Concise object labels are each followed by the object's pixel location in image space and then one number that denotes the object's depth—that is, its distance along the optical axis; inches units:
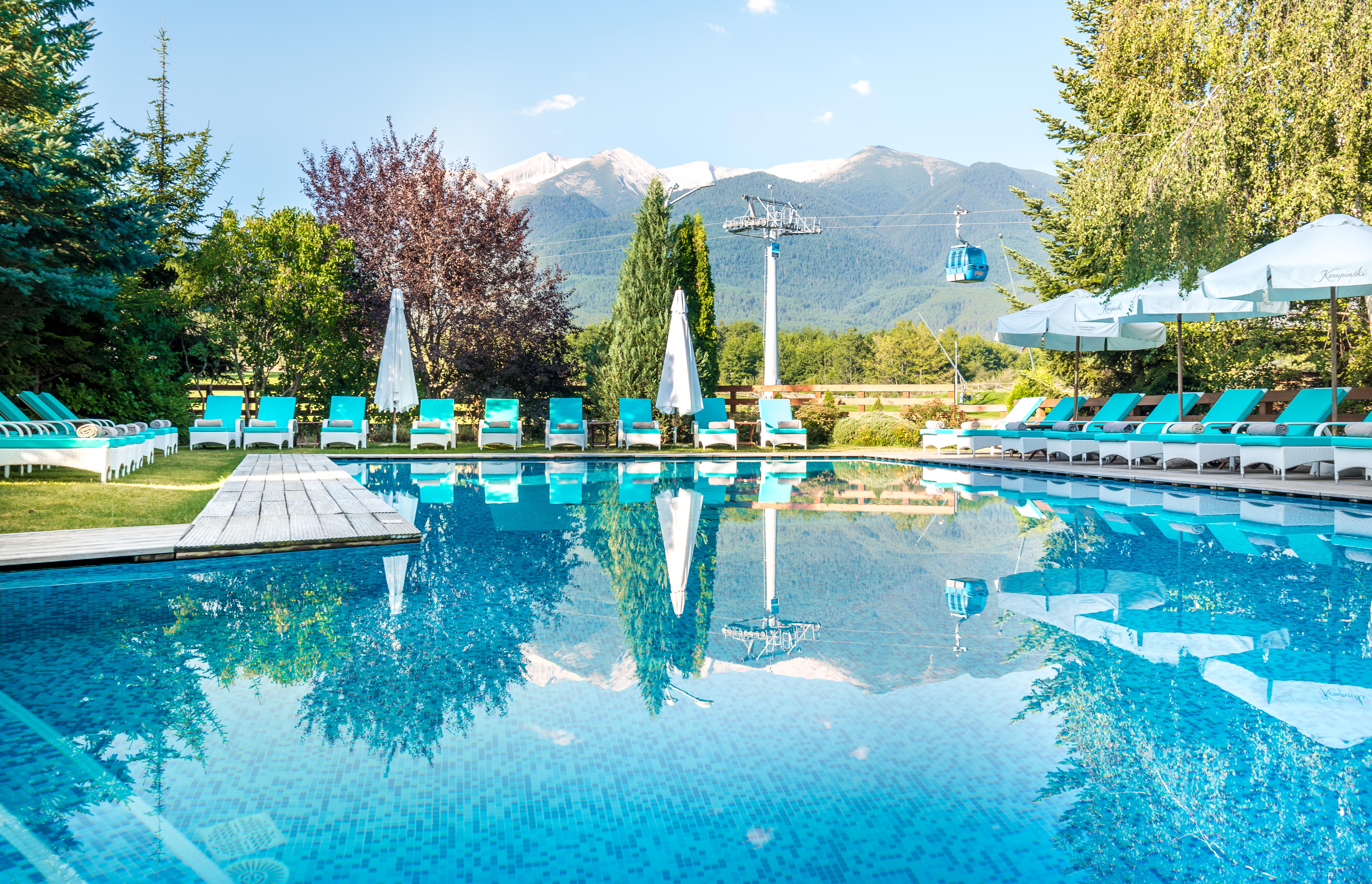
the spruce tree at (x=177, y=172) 686.5
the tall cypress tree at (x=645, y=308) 653.9
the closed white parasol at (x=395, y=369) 581.9
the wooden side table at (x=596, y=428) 668.1
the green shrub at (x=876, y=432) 723.4
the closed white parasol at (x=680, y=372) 585.0
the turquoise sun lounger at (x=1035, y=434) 536.4
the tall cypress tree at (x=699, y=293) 693.9
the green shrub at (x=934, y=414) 751.7
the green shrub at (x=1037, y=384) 767.1
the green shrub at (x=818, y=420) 725.3
